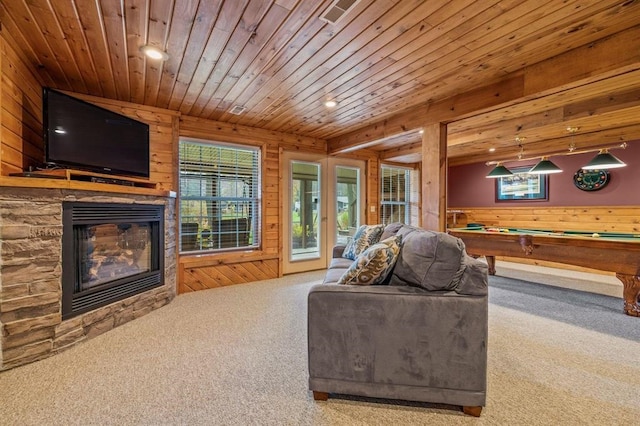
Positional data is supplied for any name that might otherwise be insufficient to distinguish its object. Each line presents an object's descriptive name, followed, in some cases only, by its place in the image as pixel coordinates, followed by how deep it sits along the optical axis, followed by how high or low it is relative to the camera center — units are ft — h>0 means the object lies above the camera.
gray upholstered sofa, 5.01 -2.22
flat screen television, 7.84 +2.32
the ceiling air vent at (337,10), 5.58 +4.09
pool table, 9.46 -1.50
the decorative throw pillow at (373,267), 5.64 -1.12
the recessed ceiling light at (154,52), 7.29 +4.19
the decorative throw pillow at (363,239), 10.16 -1.03
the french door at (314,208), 15.56 +0.19
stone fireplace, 6.60 -1.57
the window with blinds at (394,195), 20.37 +1.21
